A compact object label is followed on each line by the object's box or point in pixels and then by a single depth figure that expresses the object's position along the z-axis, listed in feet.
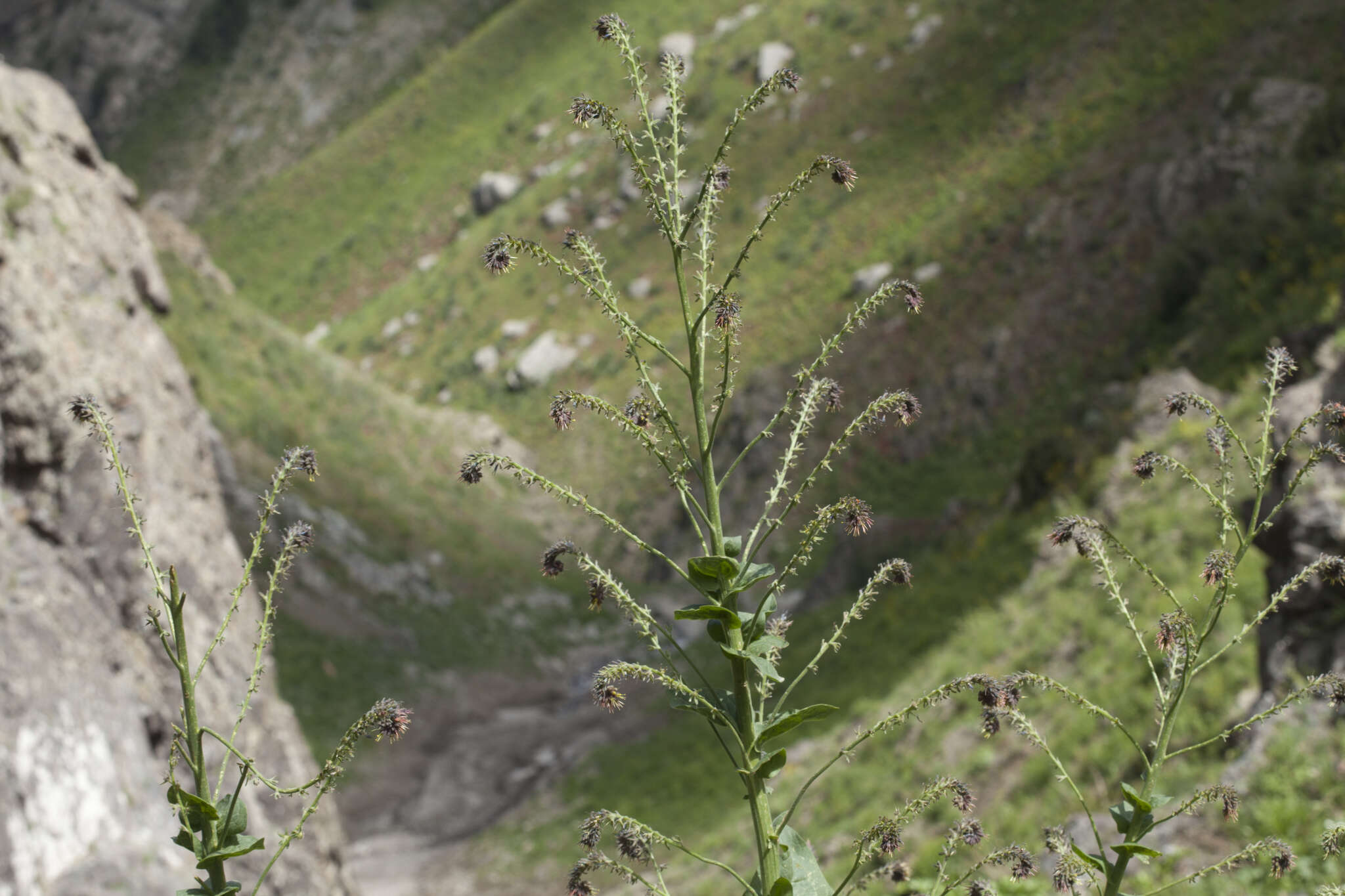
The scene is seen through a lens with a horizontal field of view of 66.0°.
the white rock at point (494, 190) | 182.80
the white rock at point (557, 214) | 156.66
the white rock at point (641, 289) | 137.90
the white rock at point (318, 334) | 181.78
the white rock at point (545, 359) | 135.03
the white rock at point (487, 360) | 145.07
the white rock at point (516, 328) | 146.61
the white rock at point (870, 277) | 113.19
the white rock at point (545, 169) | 176.24
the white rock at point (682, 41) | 180.55
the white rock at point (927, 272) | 110.83
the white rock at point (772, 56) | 158.71
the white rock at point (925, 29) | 151.84
